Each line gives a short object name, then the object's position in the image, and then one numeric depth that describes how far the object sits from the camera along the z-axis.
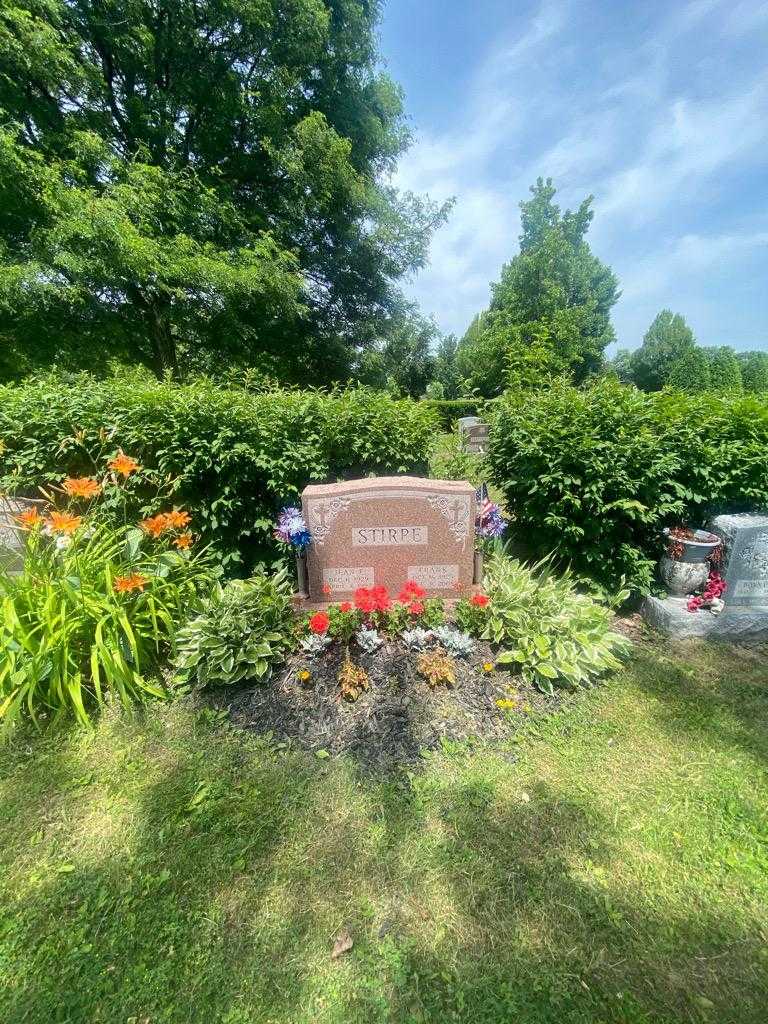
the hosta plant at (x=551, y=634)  2.46
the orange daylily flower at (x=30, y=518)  2.52
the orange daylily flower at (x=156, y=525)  2.60
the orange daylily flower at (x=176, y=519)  2.63
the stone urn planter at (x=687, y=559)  2.98
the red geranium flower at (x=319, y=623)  2.46
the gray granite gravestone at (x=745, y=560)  2.89
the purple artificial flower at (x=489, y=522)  3.15
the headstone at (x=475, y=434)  9.88
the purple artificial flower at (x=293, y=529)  2.87
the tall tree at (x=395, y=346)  10.06
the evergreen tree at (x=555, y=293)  19.67
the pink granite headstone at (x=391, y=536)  2.94
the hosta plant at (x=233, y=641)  2.38
